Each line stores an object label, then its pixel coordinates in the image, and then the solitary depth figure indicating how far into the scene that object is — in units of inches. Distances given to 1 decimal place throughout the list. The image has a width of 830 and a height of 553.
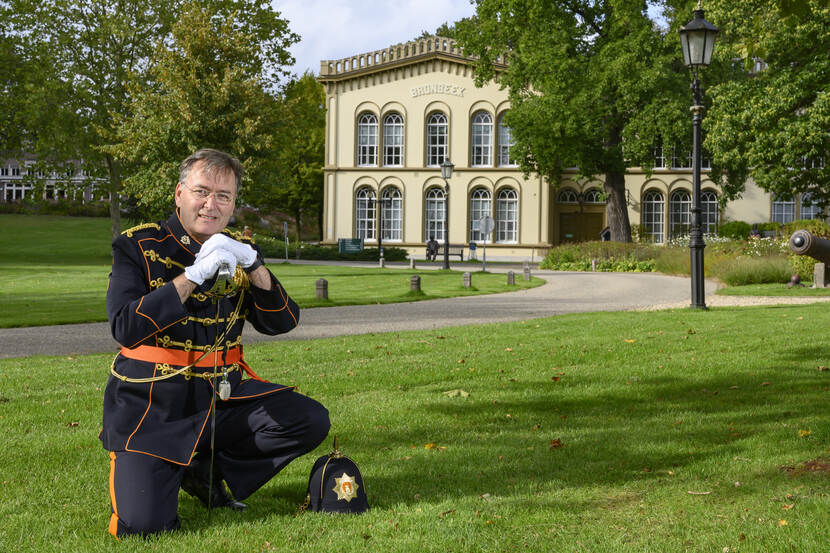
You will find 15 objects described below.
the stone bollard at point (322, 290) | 676.1
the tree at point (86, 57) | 1374.3
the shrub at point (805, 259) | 756.0
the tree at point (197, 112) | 975.0
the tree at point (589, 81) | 1264.8
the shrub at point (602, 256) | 1242.0
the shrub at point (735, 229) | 1642.5
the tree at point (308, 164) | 2144.4
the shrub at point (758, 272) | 834.2
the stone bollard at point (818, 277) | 722.0
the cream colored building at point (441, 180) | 1752.0
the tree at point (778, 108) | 996.6
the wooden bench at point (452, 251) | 1738.8
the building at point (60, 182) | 1408.7
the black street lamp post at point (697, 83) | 512.1
